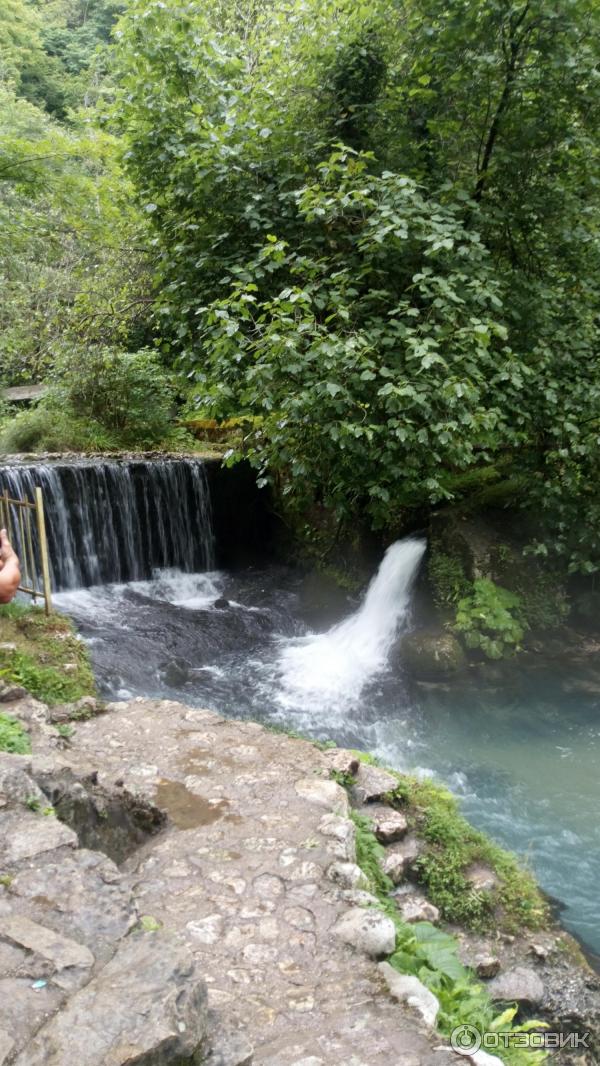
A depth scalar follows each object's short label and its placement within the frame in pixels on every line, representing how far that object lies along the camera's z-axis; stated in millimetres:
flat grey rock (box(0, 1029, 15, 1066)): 1970
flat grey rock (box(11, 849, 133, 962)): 2611
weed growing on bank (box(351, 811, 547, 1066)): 3021
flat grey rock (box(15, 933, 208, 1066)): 2049
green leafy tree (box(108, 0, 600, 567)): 6754
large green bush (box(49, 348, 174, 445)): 14125
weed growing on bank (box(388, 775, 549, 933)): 4449
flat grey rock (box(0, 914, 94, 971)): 2400
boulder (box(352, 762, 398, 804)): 4870
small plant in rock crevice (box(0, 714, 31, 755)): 4301
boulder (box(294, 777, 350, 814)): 4383
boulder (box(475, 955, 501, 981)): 4094
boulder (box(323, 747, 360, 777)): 4957
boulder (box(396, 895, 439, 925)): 4039
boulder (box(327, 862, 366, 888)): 3684
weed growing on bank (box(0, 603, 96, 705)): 5738
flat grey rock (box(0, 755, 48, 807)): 3473
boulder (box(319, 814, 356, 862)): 3927
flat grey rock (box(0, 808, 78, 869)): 3041
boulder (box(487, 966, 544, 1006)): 4012
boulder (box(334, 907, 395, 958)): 3197
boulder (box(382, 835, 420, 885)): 4363
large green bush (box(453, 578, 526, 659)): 8875
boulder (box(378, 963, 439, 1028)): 2795
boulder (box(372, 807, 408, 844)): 4582
